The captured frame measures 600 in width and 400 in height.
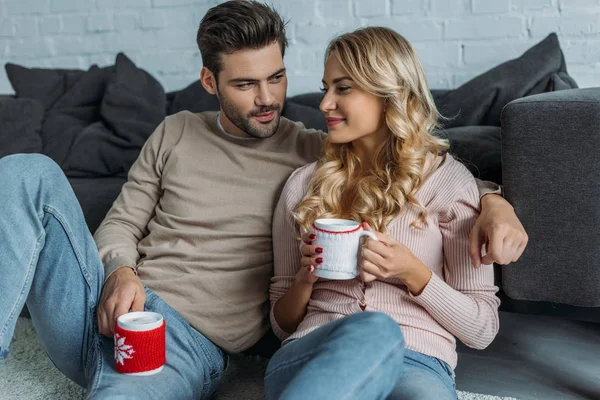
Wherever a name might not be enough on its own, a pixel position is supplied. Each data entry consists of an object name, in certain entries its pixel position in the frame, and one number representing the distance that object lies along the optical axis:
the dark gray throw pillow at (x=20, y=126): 2.54
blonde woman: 1.22
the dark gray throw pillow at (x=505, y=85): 1.98
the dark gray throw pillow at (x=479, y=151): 1.59
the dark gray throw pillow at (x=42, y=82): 2.73
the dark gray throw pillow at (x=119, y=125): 2.45
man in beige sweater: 1.29
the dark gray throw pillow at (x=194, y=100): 2.45
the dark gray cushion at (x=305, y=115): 2.20
